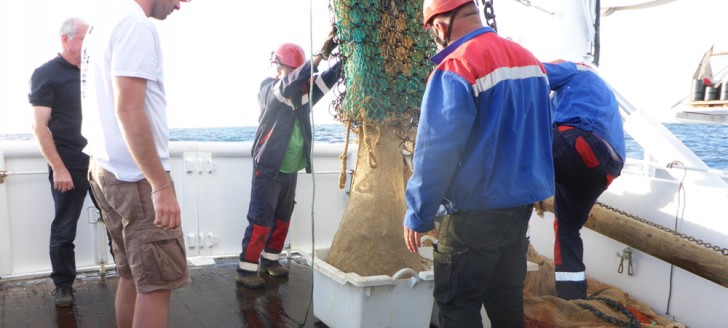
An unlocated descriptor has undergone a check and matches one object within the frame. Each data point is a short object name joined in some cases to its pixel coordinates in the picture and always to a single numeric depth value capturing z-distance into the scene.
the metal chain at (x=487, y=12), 3.06
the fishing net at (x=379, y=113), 3.02
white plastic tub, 2.76
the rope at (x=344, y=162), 3.12
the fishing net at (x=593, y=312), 3.03
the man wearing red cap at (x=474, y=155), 1.94
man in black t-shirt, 3.39
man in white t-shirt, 1.88
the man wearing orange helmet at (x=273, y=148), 3.95
